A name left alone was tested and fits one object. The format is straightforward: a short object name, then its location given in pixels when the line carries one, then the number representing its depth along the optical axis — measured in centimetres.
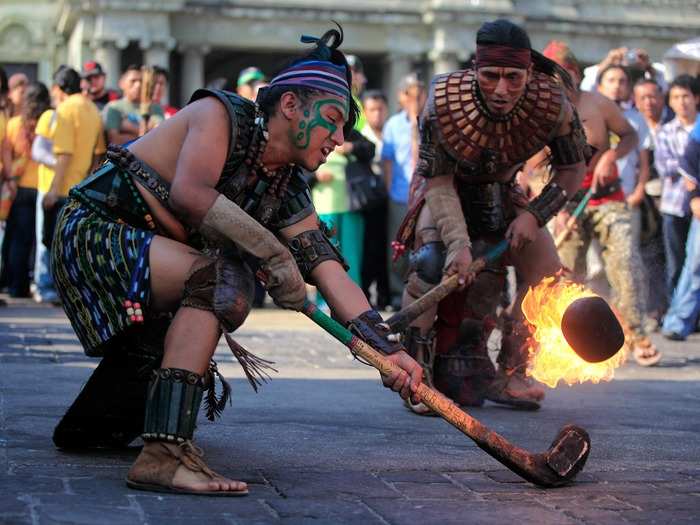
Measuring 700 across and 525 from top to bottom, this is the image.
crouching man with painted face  756
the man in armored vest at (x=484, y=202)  1113
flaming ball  901
